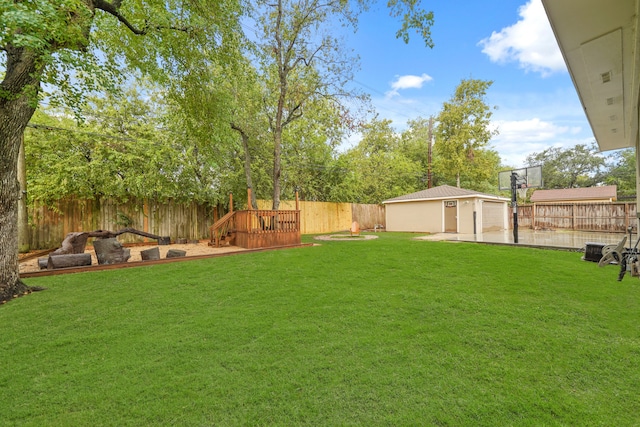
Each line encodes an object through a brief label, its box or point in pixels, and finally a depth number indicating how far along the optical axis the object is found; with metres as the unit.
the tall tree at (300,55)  10.45
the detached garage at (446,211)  14.75
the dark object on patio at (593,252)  5.98
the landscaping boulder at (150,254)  6.52
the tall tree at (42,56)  3.34
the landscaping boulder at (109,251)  6.05
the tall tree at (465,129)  22.05
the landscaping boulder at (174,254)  7.07
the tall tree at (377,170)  18.80
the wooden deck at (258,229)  9.03
